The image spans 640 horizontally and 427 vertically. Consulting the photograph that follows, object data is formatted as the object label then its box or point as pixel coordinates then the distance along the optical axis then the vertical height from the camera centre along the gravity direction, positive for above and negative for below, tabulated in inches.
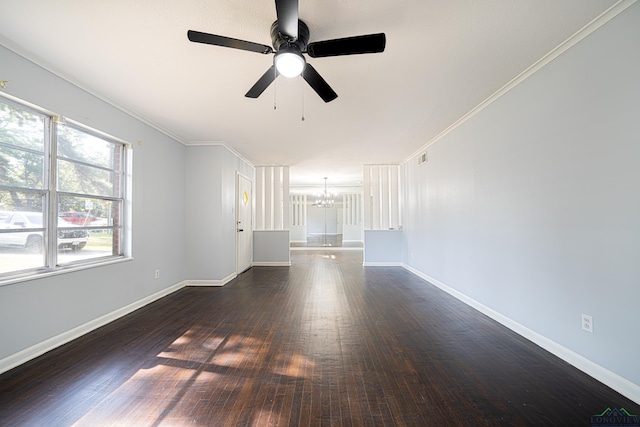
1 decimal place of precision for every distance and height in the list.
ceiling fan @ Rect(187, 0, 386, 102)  62.9 +45.1
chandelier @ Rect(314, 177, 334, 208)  489.5 +36.8
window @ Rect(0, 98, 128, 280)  88.9 +11.1
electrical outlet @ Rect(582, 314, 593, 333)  81.3 -33.6
